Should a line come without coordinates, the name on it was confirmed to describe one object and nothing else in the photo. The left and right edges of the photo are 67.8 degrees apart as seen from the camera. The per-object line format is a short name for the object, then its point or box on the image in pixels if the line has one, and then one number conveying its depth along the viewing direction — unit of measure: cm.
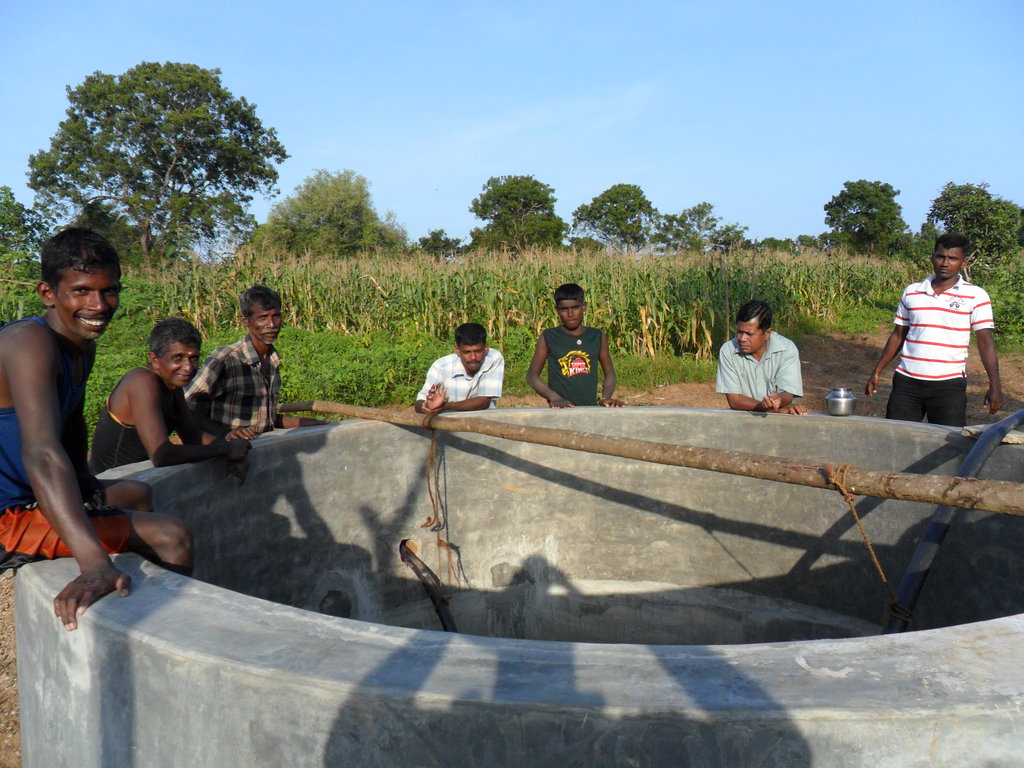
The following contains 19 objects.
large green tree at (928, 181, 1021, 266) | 1941
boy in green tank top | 495
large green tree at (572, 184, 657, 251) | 4444
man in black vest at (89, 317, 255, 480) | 286
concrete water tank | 125
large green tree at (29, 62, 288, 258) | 2859
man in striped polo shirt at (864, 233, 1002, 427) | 444
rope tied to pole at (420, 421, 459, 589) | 393
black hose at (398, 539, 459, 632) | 404
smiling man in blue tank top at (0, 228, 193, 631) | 182
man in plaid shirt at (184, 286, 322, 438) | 358
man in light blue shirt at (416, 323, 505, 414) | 443
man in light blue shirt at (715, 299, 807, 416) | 400
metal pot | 381
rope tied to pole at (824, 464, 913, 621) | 234
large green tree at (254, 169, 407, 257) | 3183
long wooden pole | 204
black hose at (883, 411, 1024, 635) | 296
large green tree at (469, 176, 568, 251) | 3728
